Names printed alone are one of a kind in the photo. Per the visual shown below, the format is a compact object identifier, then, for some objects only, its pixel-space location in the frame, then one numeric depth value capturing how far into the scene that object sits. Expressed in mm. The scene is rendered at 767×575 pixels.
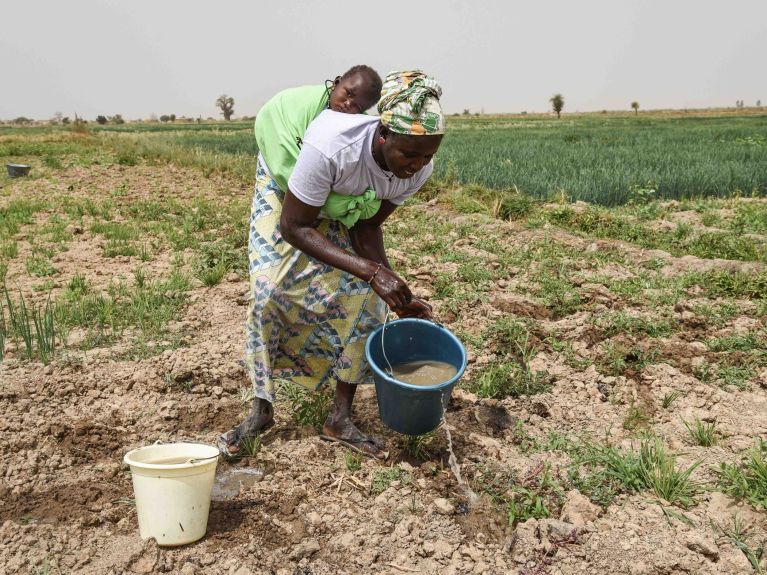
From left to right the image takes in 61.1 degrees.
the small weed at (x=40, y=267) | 4895
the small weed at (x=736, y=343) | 3293
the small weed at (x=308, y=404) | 2689
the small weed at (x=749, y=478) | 2090
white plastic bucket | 1842
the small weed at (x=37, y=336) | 3128
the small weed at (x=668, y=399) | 2811
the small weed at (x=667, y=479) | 2135
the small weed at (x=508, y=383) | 2967
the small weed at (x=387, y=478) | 2271
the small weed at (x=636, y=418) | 2668
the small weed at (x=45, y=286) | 4473
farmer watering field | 1949
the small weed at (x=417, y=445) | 2486
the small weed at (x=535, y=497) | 2119
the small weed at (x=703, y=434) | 2486
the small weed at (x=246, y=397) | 2883
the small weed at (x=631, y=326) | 3506
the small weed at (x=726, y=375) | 2957
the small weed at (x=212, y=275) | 4582
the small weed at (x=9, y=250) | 5410
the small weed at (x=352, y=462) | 2393
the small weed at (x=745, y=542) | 1868
